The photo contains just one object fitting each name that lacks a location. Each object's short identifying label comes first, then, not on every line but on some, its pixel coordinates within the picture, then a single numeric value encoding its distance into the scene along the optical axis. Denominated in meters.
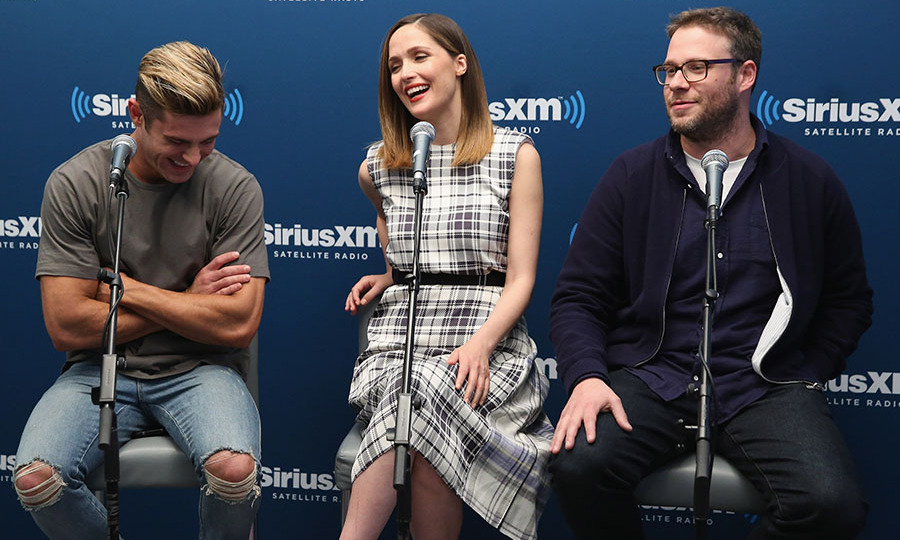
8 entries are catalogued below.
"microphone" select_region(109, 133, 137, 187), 2.07
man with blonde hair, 2.32
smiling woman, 2.27
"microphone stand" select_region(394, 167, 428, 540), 1.80
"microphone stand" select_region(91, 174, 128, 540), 1.97
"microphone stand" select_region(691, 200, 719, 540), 1.88
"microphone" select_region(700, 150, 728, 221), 1.97
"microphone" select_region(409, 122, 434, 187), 1.99
